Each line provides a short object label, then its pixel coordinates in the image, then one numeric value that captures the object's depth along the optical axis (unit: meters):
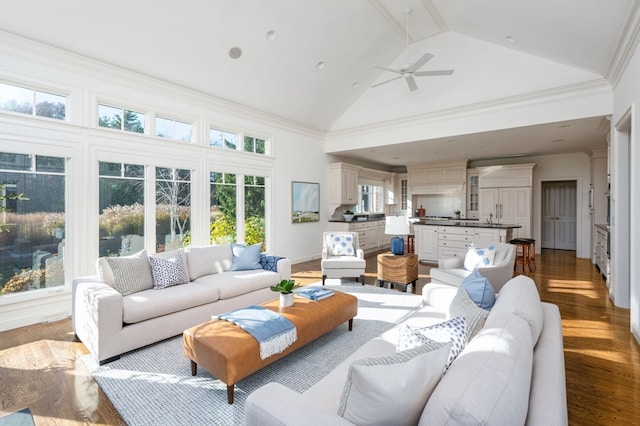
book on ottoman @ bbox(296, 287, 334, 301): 3.24
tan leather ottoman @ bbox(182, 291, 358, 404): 2.17
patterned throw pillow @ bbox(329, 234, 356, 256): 5.50
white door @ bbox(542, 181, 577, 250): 9.07
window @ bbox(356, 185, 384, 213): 9.70
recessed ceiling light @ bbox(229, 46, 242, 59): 4.72
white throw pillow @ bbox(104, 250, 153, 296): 3.26
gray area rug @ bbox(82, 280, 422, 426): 2.10
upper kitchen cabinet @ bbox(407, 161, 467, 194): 9.43
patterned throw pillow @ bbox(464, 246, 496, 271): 4.02
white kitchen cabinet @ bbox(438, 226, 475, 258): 6.54
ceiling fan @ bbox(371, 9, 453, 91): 4.23
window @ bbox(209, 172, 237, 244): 5.63
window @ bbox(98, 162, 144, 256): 4.25
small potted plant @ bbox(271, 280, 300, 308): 2.95
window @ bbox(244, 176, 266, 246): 6.26
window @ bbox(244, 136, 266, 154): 6.24
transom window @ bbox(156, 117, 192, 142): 4.86
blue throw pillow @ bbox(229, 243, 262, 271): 4.36
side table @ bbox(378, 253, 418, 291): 4.80
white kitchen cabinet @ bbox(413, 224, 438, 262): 6.98
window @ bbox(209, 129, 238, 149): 5.62
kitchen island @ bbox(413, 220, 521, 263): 6.30
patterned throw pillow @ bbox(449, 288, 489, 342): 1.67
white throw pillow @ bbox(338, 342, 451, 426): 1.07
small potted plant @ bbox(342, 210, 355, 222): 8.27
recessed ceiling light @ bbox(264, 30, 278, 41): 4.70
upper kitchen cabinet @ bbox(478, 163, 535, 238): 8.39
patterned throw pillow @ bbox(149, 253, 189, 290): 3.54
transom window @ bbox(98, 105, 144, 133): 4.23
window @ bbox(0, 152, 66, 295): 3.52
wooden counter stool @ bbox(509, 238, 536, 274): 6.17
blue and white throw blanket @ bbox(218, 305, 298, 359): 2.36
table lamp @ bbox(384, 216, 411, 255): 4.63
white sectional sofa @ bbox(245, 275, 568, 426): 0.95
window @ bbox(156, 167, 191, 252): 4.84
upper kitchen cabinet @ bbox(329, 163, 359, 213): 8.05
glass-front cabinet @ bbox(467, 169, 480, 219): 9.42
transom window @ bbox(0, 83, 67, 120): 3.48
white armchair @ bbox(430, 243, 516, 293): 3.81
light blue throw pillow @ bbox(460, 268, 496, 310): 2.14
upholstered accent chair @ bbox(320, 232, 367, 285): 5.14
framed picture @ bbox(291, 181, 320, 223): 7.18
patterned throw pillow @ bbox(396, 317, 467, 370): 1.44
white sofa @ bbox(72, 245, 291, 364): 2.78
